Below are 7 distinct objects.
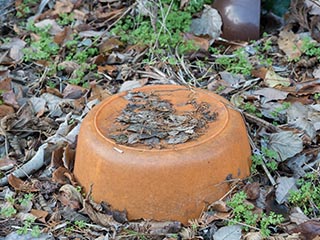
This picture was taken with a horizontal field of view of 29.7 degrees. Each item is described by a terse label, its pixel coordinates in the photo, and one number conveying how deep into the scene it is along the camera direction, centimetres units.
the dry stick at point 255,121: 250
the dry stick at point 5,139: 268
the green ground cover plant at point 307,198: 222
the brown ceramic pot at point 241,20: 340
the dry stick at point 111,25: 341
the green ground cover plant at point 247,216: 210
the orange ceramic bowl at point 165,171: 205
